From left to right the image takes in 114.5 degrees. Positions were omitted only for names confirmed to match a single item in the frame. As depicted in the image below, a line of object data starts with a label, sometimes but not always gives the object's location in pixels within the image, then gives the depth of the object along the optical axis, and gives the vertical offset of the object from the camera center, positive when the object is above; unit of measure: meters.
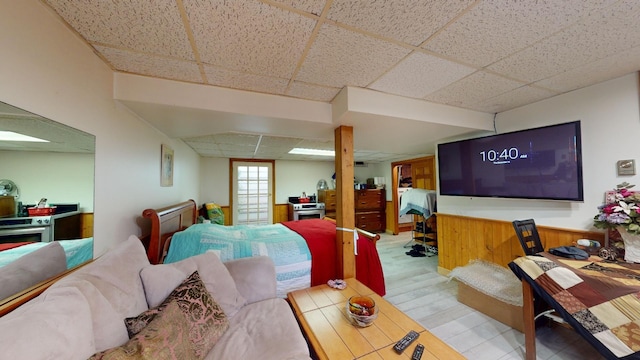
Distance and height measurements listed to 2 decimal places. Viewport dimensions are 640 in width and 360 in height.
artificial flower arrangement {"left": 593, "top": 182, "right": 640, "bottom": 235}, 1.48 -0.23
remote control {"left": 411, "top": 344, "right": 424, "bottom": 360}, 1.05 -0.88
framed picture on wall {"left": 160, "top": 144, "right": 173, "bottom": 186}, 2.42 +0.26
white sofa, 0.64 -0.55
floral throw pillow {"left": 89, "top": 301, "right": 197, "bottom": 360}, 0.78 -0.65
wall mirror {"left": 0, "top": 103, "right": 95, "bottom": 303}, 0.84 -0.05
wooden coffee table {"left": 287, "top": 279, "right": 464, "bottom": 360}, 1.10 -0.91
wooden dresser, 5.43 -0.62
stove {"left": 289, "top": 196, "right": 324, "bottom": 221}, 5.17 -0.62
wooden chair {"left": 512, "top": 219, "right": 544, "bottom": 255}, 1.88 -0.51
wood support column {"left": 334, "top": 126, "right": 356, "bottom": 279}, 2.10 -0.20
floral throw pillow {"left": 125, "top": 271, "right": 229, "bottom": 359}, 0.99 -0.69
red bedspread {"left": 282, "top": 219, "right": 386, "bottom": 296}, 2.16 -0.84
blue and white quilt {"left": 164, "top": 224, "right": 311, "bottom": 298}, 2.01 -0.65
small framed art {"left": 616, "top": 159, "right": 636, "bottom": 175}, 1.66 +0.12
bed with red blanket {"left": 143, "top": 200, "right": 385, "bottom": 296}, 2.00 -0.65
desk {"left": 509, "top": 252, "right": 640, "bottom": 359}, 1.11 -0.71
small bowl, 1.31 -0.83
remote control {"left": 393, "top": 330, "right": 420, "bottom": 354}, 1.12 -0.89
